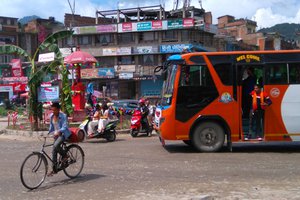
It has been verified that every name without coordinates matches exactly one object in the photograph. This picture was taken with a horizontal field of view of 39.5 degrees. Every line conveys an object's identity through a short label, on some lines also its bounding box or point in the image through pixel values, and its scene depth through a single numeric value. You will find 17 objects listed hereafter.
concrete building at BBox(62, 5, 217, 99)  63.38
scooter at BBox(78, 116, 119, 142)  16.14
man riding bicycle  8.45
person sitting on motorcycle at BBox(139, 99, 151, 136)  18.01
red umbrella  22.95
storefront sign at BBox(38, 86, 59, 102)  19.31
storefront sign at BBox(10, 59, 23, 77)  44.56
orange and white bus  12.07
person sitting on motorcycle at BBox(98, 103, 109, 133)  16.08
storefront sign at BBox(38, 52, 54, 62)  28.40
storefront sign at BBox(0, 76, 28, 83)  46.50
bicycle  7.88
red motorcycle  17.80
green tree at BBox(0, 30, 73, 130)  19.09
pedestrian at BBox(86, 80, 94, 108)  25.88
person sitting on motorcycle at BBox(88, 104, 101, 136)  16.19
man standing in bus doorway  12.03
